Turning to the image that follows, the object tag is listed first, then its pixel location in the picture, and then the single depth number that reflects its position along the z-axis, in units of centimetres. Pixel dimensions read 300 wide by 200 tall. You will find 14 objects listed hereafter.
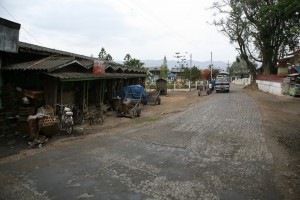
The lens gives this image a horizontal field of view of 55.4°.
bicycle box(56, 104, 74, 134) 1205
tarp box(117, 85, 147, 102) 2203
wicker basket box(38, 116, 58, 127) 1083
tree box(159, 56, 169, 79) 5363
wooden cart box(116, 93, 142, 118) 1750
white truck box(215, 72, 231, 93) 3619
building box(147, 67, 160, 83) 8531
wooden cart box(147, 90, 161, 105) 2545
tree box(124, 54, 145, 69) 3984
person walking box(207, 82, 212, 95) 3501
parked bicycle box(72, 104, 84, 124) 1425
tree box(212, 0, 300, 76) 3756
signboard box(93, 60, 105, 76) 1677
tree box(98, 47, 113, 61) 4481
